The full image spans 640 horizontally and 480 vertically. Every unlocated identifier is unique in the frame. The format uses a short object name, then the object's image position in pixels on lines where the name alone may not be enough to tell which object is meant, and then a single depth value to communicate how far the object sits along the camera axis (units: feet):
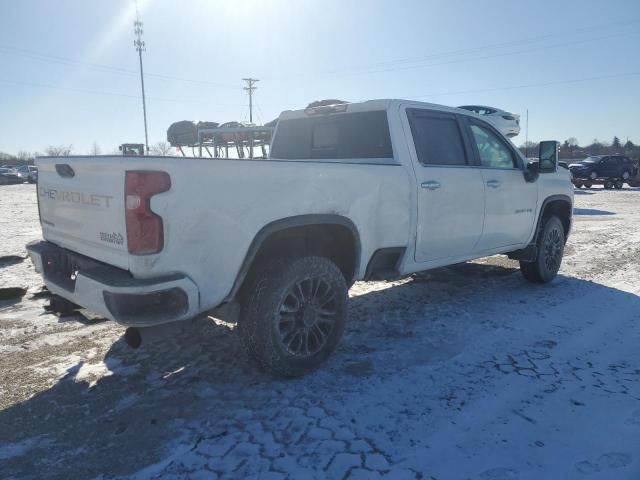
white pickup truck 8.40
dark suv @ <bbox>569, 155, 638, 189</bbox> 85.97
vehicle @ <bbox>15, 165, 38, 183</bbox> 129.59
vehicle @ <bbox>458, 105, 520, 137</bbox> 47.44
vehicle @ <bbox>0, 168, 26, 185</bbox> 122.31
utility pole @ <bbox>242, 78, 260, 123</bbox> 184.44
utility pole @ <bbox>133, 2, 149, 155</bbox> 144.09
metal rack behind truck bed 28.43
